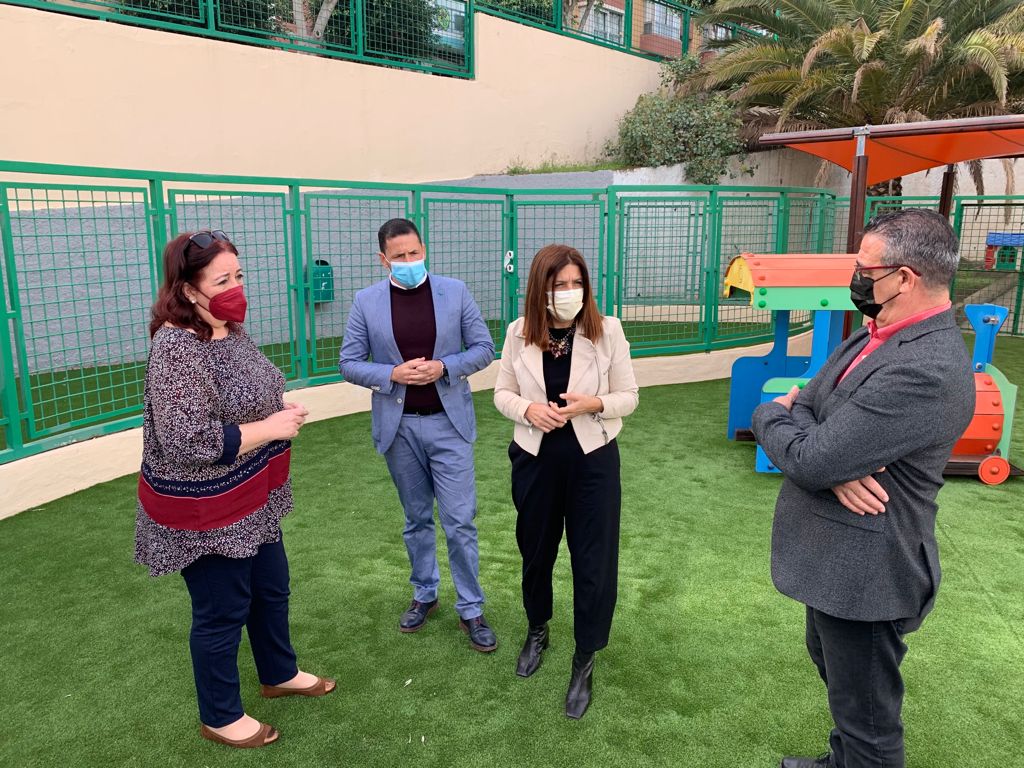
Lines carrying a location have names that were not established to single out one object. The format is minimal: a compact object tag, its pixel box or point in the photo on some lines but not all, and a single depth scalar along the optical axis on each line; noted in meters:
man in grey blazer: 1.73
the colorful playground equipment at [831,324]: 4.99
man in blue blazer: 3.18
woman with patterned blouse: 2.25
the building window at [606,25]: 14.17
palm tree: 9.98
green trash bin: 7.14
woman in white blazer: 2.64
